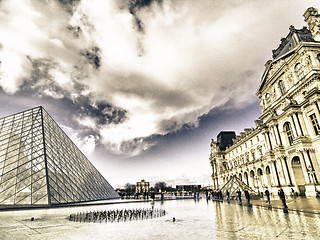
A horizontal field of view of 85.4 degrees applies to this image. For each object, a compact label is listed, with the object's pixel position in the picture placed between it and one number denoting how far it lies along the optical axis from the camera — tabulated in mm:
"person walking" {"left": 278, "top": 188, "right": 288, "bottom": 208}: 13881
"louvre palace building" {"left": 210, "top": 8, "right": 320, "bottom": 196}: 25641
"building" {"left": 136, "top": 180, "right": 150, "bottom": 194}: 158450
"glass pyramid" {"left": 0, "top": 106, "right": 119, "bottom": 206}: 21109
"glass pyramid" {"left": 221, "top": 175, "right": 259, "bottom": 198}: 28142
